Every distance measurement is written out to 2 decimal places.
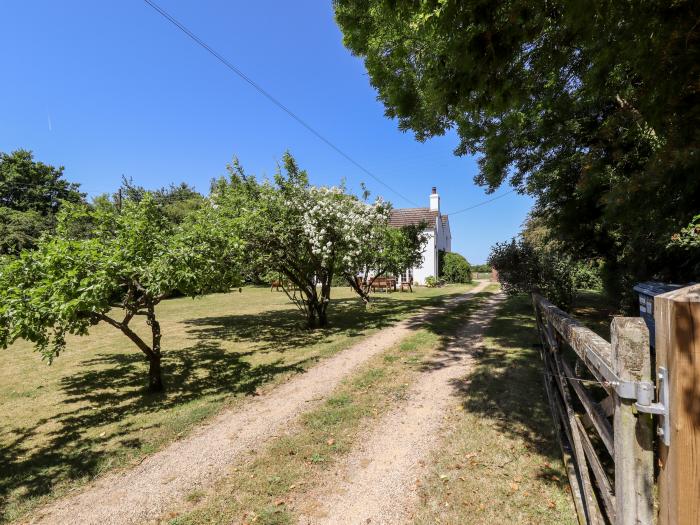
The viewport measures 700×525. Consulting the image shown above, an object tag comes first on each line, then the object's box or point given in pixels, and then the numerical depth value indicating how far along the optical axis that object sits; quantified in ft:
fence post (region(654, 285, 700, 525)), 3.95
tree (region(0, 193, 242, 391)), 16.28
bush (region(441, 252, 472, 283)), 125.08
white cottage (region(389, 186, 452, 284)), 113.09
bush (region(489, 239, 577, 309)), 44.96
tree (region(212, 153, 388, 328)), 37.01
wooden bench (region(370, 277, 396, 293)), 94.35
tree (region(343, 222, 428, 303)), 44.70
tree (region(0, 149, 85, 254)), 132.46
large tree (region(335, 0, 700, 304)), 11.67
